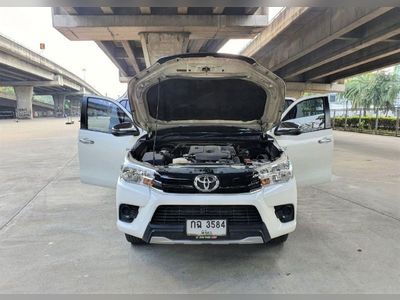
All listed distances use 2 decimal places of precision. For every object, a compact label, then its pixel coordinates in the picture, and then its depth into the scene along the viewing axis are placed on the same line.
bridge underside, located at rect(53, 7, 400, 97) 13.08
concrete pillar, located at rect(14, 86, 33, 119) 54.78
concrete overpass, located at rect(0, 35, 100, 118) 35.84
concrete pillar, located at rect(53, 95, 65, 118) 80.11
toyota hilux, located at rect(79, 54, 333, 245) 3.38
